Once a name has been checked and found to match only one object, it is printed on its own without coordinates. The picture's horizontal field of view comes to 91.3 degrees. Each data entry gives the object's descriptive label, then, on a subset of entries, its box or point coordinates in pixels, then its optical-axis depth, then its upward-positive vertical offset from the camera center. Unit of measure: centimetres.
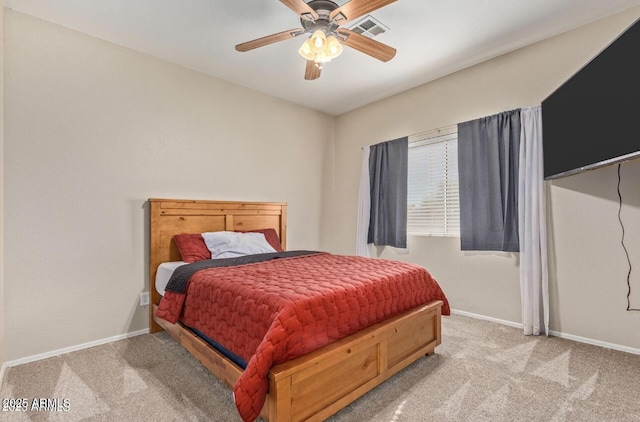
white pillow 300 -26
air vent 245 +154
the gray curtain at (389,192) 381 +29
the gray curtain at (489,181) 295 +32
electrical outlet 289 -74
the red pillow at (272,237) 352 -23
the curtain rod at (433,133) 342 +94
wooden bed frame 146 -81
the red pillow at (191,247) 288 -27
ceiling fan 186 +123
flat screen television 174 +66
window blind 346 +35
